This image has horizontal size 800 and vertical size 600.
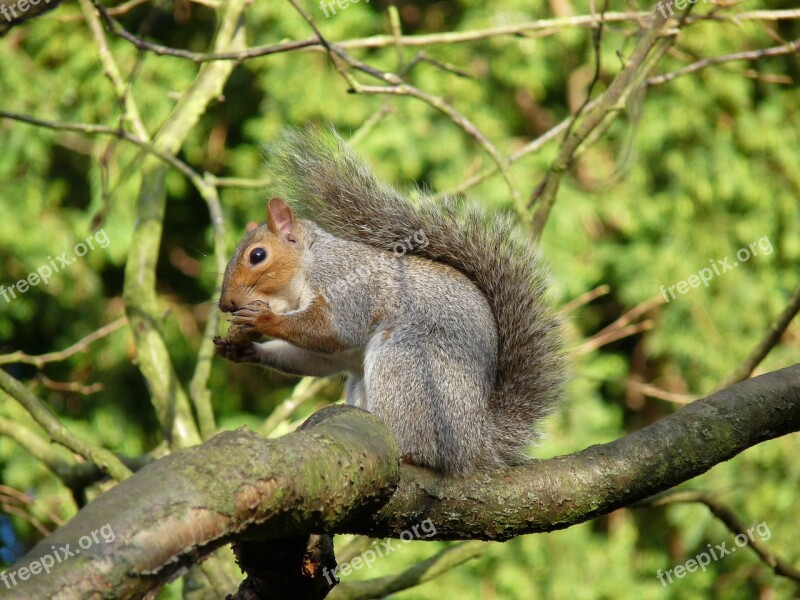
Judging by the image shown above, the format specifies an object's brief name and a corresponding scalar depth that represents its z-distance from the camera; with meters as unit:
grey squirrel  4.21
